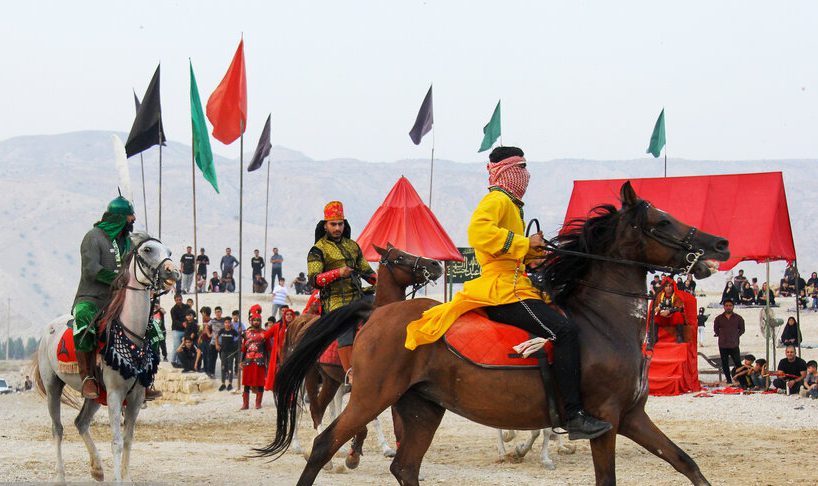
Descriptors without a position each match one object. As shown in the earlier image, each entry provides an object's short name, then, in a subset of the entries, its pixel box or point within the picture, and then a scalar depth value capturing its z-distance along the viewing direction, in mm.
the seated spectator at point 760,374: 19656
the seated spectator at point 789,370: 18750
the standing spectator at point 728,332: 21062
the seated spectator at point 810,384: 17719
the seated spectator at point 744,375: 19875
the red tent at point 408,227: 24172
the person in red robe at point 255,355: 19547
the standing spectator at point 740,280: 35525
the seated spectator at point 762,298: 33188
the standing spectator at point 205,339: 25656
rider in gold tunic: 10914
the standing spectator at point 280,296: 24766
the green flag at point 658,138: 33219
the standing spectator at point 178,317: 25812
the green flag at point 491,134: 33219
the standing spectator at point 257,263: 40531
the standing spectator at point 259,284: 42059
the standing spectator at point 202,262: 39531
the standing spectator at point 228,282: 40162
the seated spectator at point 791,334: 22062
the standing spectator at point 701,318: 25109
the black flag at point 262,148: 33906
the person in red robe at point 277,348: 15505
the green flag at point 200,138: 25953
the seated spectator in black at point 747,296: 33094
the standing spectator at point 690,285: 28406
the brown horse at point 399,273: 10008
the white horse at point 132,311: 9641
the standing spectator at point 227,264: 39719
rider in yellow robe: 7520
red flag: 24828
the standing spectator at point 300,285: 41594
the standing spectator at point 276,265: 39625
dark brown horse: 7555
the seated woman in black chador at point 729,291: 27575
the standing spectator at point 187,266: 36219
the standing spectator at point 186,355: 25484
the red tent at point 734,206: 20312
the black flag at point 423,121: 31967
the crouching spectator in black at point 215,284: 40156
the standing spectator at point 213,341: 25766
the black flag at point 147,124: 25328
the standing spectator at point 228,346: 24031
